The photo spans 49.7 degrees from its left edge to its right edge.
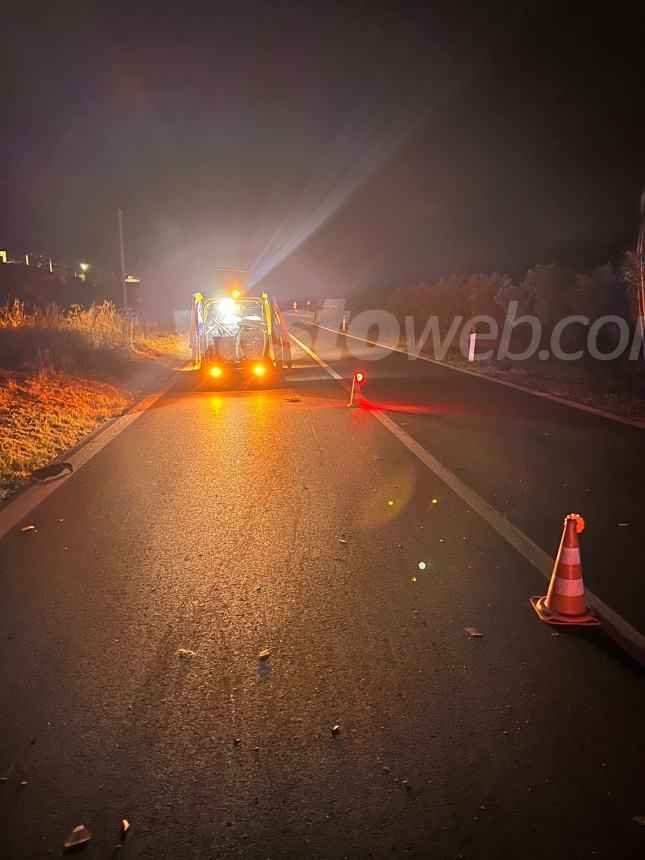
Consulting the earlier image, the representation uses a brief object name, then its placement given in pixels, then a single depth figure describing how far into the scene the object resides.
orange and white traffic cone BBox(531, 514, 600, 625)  4.11
